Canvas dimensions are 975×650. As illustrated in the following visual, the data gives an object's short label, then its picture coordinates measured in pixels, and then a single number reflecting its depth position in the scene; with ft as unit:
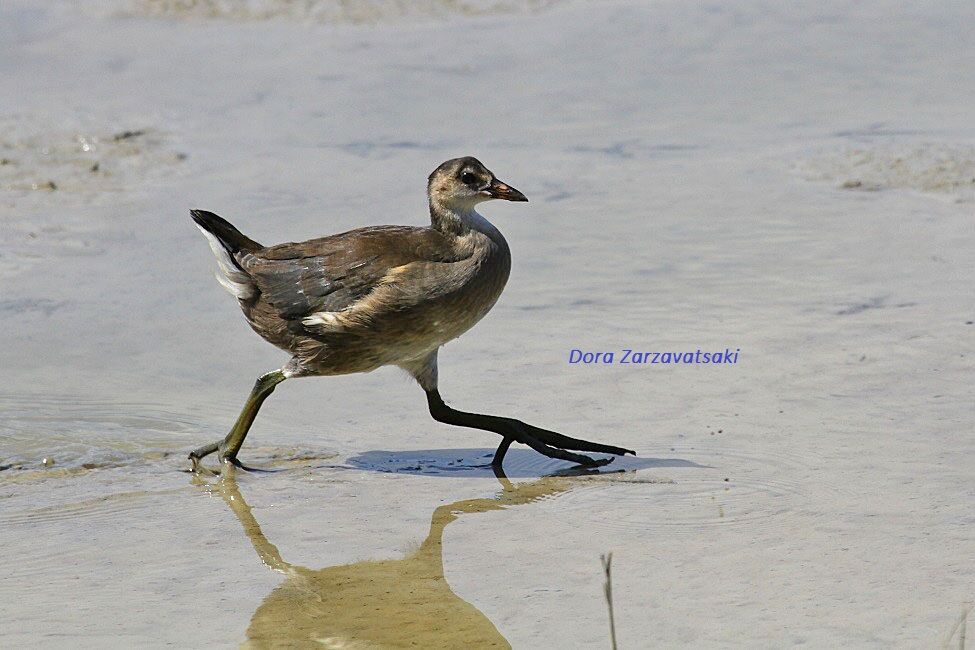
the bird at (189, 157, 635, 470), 41.16
